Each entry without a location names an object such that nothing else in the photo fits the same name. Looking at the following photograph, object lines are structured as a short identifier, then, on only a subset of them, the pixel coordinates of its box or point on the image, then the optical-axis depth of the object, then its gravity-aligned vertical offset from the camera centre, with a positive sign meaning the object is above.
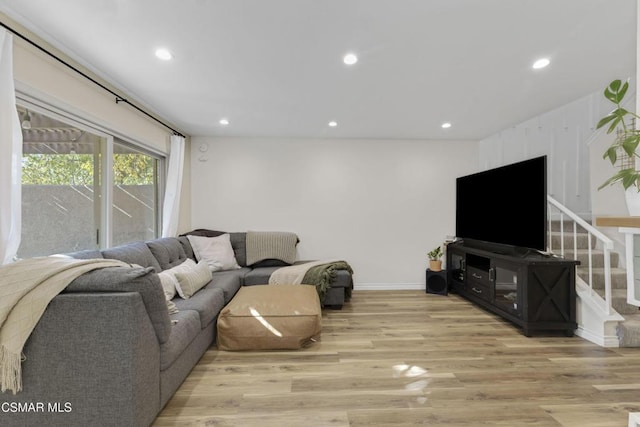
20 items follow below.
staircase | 2.40 -0.58
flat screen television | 2.65 +0.18
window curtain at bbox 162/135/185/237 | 3.43 +0.34
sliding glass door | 1.92 +0.22
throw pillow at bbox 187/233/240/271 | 3.44 -0.46
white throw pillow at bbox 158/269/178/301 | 2.23 -0.56
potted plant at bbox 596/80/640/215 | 1.21 +0.34
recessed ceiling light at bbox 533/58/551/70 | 2.13 +1.25
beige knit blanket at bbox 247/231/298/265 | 3.79 -0.41
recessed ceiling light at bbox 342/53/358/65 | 2.03 +1.20
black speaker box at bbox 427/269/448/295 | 3.94 -0.89
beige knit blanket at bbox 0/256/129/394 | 1.23 -0.40
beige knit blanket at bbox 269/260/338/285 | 3.29 -0.69
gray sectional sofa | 1.29 -0.69
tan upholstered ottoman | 2.29 -0.90
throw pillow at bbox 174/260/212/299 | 2.37 -0.57
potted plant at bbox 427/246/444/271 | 3.99 -0.59
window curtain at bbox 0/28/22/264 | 1.53 +0.31
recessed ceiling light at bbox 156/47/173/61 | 1.97 +1.17
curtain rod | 1.66 +1.09
